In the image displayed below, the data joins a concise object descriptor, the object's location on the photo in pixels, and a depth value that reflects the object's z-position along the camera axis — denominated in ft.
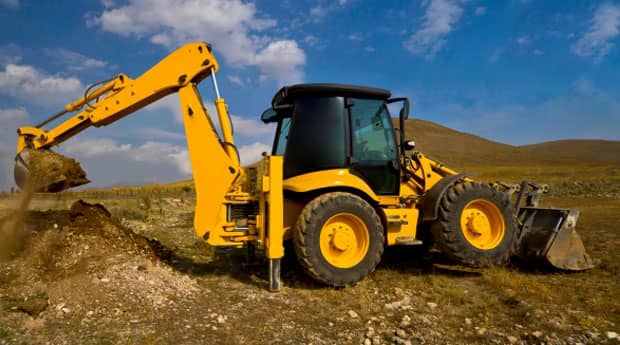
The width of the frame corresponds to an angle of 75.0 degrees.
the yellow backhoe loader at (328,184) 16.58
